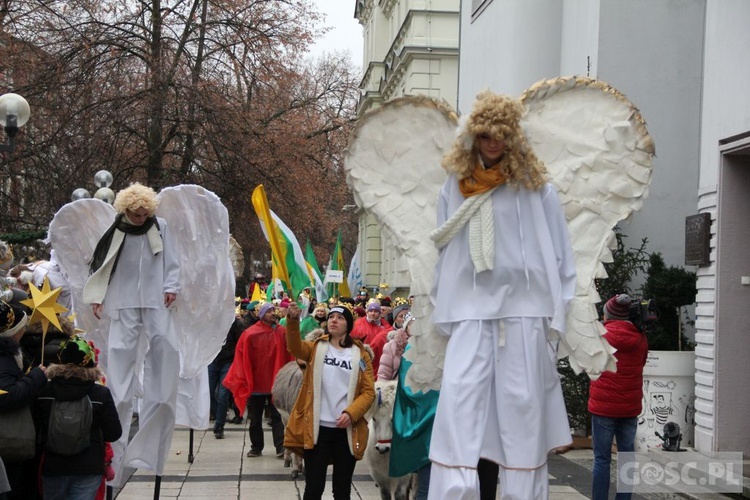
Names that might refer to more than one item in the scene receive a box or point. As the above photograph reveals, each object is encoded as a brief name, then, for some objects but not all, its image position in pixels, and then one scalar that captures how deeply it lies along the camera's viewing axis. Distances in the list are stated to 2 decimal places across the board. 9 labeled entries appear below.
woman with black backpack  6.37
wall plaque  12.06
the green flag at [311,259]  17.73
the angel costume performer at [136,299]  8.11
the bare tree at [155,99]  25.39
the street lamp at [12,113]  14.48
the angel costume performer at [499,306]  5.20
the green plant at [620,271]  13.54
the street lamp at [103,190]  19.11
